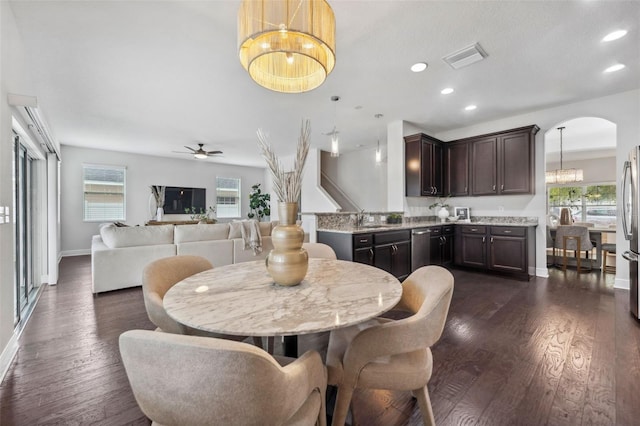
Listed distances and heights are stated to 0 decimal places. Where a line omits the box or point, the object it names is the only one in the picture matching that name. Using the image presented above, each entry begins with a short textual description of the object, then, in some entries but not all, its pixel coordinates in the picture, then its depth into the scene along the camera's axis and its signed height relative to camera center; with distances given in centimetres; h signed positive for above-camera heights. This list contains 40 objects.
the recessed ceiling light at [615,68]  297 +160
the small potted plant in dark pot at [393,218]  442 -11
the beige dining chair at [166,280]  123 -39
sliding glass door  264 -16
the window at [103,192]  698 +58
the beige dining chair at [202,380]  64 -42
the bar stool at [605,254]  417 -73
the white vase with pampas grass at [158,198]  677 +39
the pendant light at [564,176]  582 +75
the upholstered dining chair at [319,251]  230 -34
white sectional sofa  354 -50
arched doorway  620 +94
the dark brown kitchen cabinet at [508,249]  405 -60
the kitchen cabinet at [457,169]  490 +79
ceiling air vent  264 +159
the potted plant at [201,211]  840 +6
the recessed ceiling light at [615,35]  242 +160
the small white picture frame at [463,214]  505 -5
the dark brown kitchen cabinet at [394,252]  364 -57
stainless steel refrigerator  262 -7
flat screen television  810 +44
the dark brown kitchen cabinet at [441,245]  448 -58
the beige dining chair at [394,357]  107 -65
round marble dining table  92 -38
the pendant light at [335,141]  381 +101
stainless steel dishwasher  415 -55
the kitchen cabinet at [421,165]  467 +82
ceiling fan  624 +140
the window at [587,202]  718 +25
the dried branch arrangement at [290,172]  135 +21
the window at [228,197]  920 +55
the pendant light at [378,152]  461 +103
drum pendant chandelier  141 +100
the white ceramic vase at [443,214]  502 -5
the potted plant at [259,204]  912 +29
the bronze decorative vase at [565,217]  496 -12
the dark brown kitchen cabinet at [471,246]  444 -59
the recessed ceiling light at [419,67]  295 +161
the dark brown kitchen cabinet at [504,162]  421 +81
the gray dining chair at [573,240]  433 -48
